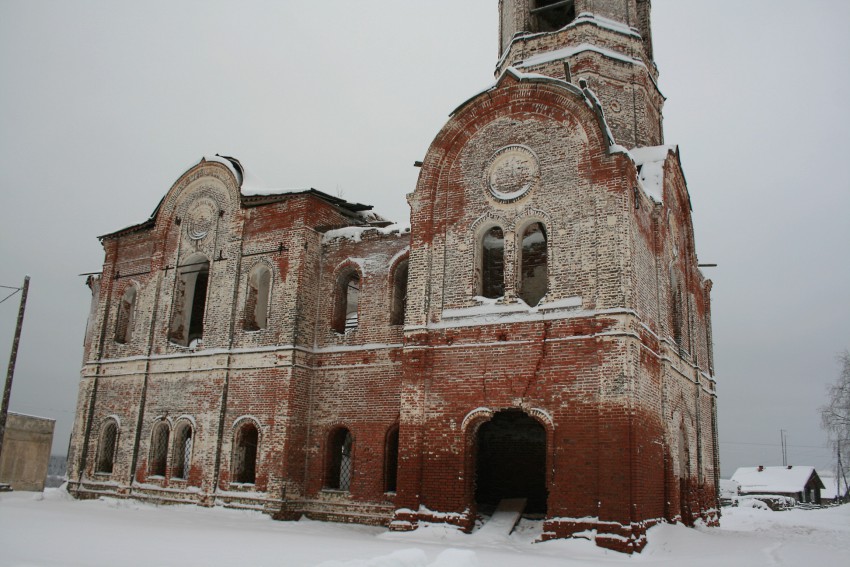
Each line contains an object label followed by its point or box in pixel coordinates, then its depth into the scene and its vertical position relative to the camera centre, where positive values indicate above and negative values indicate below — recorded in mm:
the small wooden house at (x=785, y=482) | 51938 -902
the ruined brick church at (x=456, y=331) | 12484 +2471
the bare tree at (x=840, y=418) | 31453 +2370
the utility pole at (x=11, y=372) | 16578 +1370
